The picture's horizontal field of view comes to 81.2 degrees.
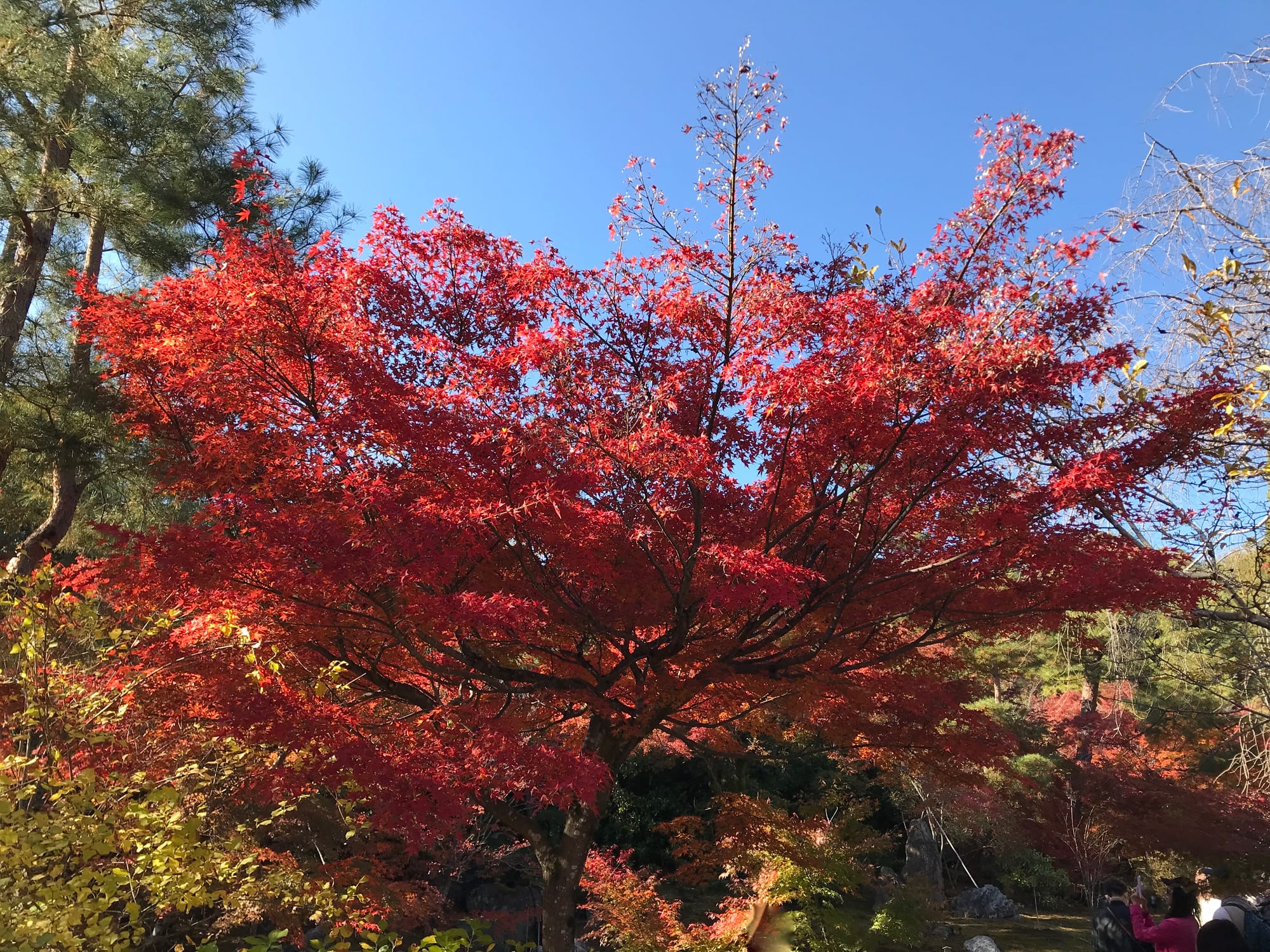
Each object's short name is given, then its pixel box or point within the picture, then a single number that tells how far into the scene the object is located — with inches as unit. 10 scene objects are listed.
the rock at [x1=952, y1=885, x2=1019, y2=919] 568.4
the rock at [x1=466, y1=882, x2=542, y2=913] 506.9
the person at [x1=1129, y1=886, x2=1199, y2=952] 209.2
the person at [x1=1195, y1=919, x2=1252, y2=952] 174.7
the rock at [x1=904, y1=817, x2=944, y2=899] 606.5
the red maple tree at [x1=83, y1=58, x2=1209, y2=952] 190.1
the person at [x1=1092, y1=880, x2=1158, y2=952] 218.8
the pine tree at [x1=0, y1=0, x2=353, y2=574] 316.2
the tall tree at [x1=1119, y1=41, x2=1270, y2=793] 167.3
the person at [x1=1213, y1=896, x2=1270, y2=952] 193.0
